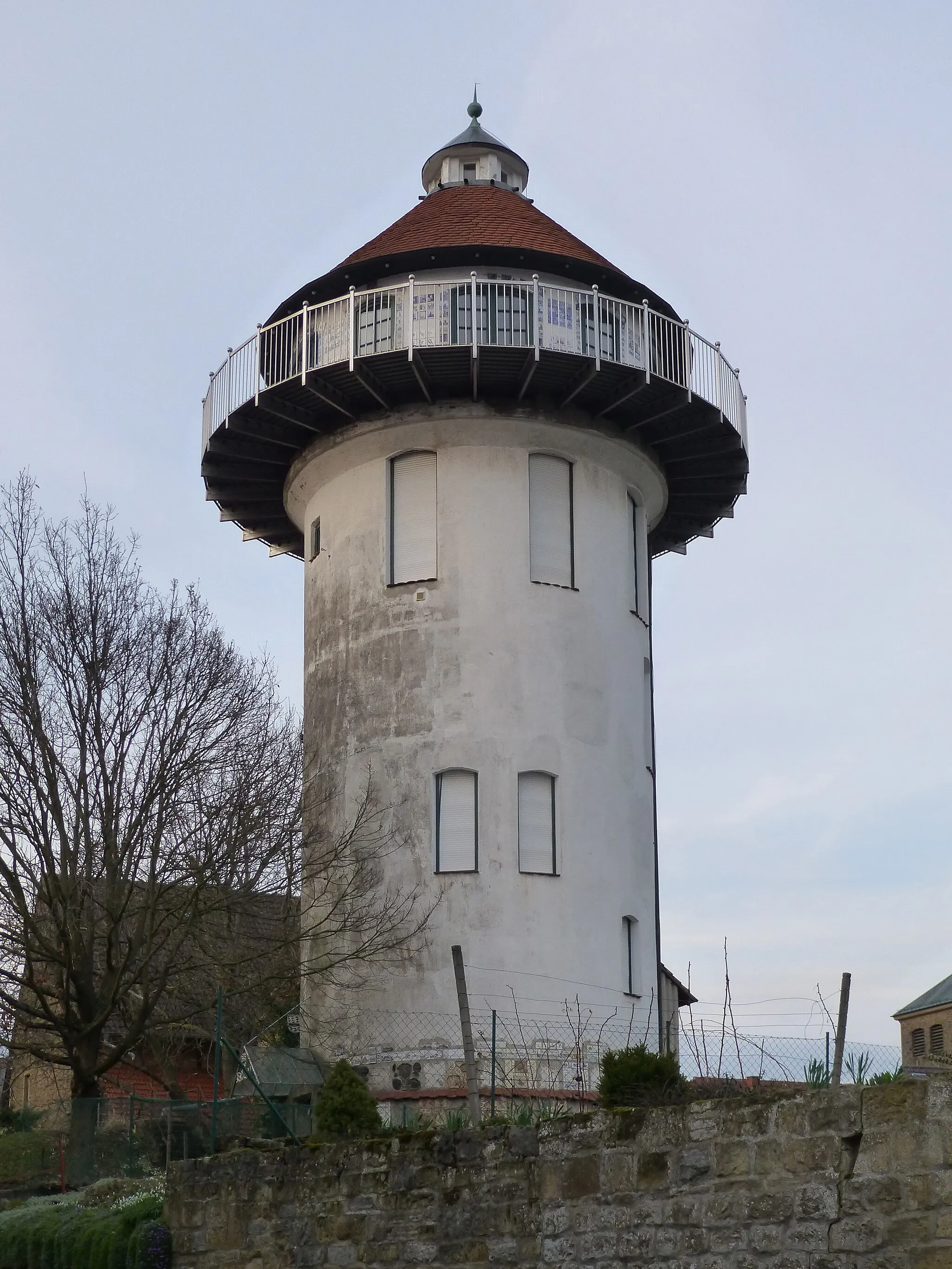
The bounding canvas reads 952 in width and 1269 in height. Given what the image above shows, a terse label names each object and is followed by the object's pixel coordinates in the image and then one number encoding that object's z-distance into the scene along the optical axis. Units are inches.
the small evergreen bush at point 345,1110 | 597.6
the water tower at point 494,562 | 916.0
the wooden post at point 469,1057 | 530.6
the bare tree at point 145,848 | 820.6
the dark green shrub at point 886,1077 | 392.8
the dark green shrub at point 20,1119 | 1155.3
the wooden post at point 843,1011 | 489.1
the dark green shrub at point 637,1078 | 513.3
